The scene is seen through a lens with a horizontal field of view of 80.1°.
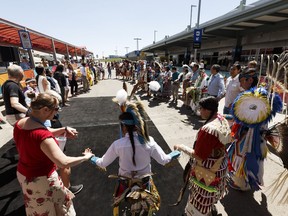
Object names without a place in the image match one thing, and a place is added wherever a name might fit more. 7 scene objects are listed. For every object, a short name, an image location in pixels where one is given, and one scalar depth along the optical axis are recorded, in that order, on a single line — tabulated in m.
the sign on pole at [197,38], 10.17
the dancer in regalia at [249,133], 2.37
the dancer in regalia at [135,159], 1.68
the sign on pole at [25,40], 7.70
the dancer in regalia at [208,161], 1.82
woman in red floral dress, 1.56
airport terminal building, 11.41
